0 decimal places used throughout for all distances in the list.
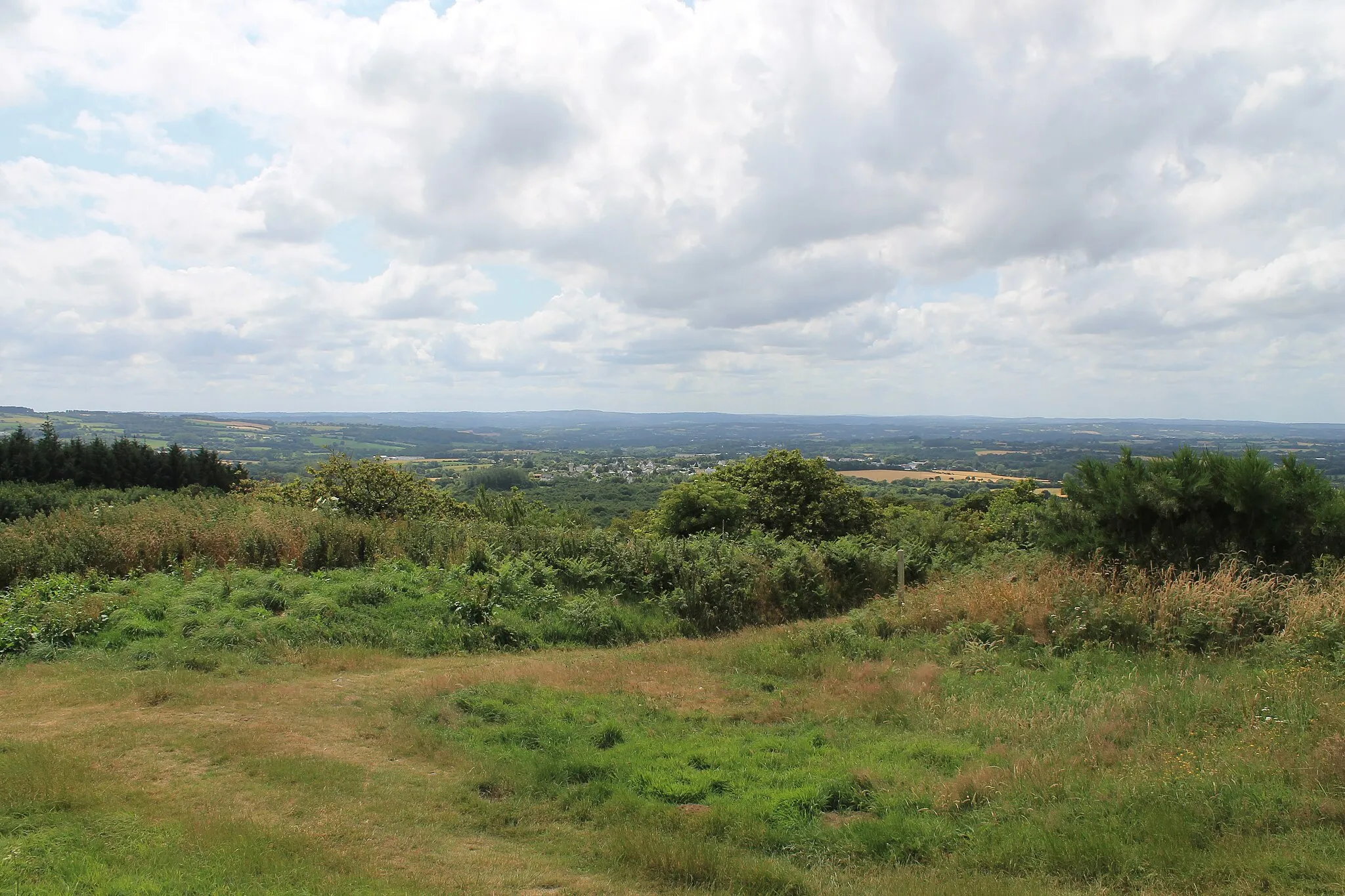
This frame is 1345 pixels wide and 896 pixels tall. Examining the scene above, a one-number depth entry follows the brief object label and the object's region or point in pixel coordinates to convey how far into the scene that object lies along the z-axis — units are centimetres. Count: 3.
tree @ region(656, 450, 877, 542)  2397
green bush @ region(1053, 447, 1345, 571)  1111
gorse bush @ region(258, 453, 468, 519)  1972
